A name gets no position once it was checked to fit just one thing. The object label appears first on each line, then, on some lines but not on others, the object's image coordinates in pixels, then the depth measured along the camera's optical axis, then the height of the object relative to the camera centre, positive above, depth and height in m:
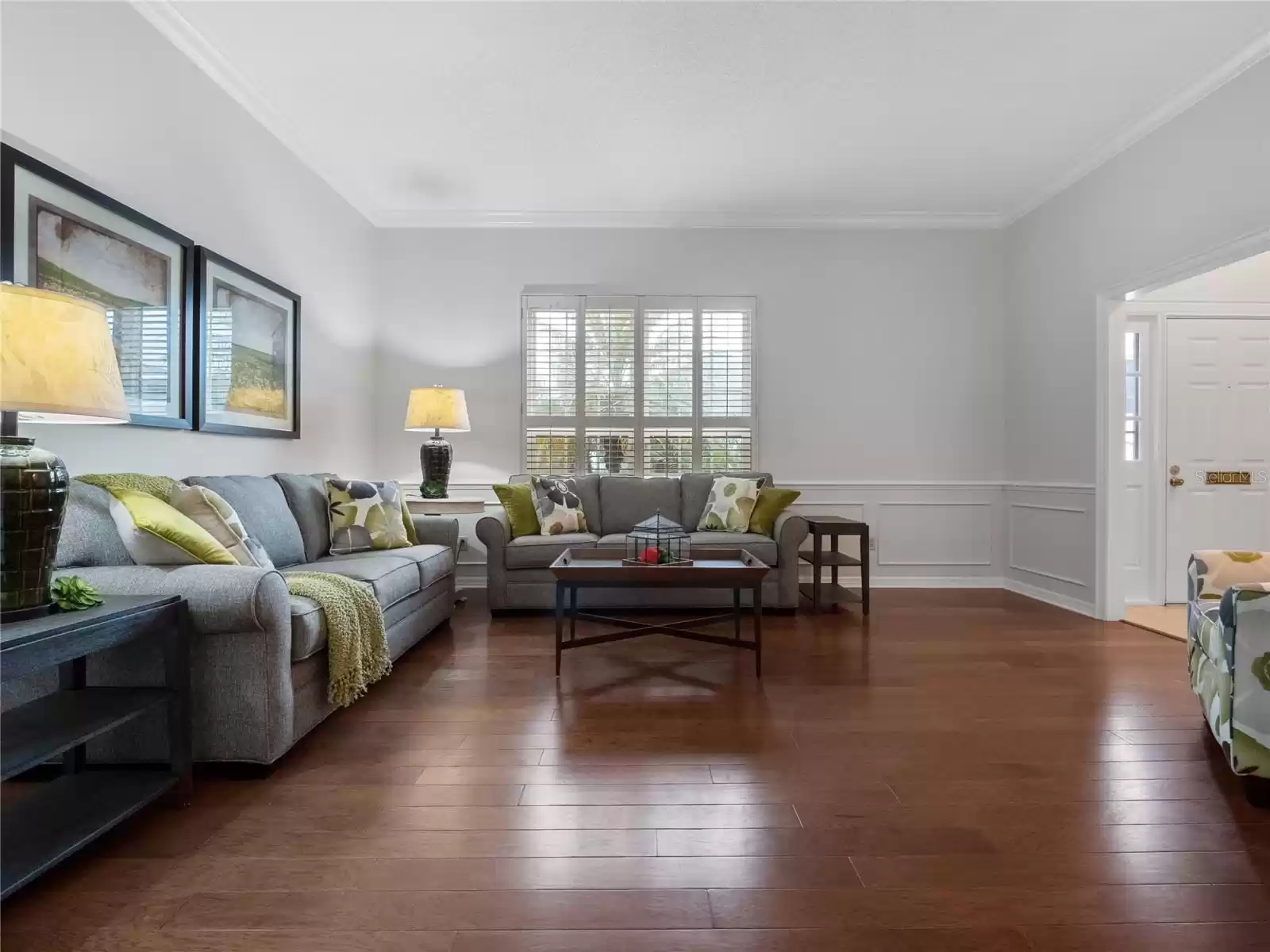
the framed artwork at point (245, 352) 3.12 +0.62
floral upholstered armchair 1.81 -0.59
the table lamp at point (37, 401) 1.52 +0.16
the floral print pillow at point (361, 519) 3.54 -0.27
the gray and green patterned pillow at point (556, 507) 4.45 -0.26
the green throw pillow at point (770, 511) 4.44 -0.28
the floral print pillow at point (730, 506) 4.46 -0.25
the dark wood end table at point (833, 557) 4.21 -0.58
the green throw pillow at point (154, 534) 2.04 -0.20
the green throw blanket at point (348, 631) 2.32 -0.60
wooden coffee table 2.90 -0.49
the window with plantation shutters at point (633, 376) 5.16 +0.73
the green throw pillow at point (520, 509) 4.41 -0.26
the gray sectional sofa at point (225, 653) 1.89 -0.55
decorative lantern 3.09 -0.36
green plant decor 1.64 -0.32
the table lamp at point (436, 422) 4.54 +0.32
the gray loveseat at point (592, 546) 4.16 -0.61
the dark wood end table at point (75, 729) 1.40 -0.61
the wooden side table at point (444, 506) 4.40 -0.25
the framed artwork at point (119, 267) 2.17 +0.75
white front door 4.32 +0.38
